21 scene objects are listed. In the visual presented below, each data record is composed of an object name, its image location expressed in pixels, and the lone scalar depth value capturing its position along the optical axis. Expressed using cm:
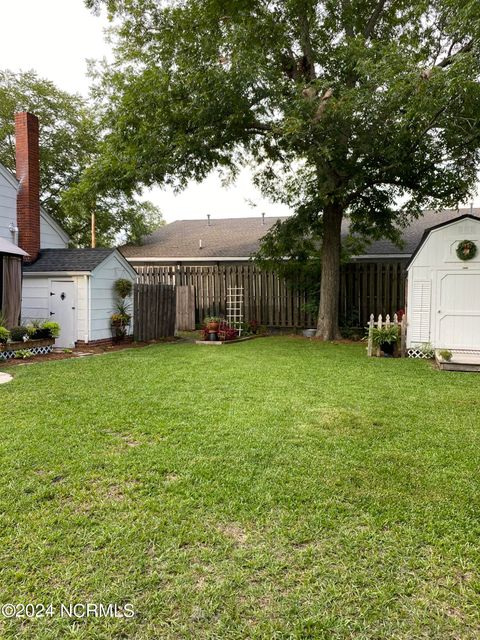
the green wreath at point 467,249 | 870
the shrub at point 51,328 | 977
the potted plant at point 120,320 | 1120
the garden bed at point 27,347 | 866
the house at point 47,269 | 1051
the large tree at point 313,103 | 843
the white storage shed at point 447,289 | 877
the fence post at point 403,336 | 922
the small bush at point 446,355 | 778
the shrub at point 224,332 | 1120
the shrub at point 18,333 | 898
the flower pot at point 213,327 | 1111
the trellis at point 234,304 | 1371
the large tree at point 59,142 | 2048
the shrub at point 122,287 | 1126
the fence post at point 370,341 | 900
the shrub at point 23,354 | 886
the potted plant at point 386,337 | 907
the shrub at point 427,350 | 901
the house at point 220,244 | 1519
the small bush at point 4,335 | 836
